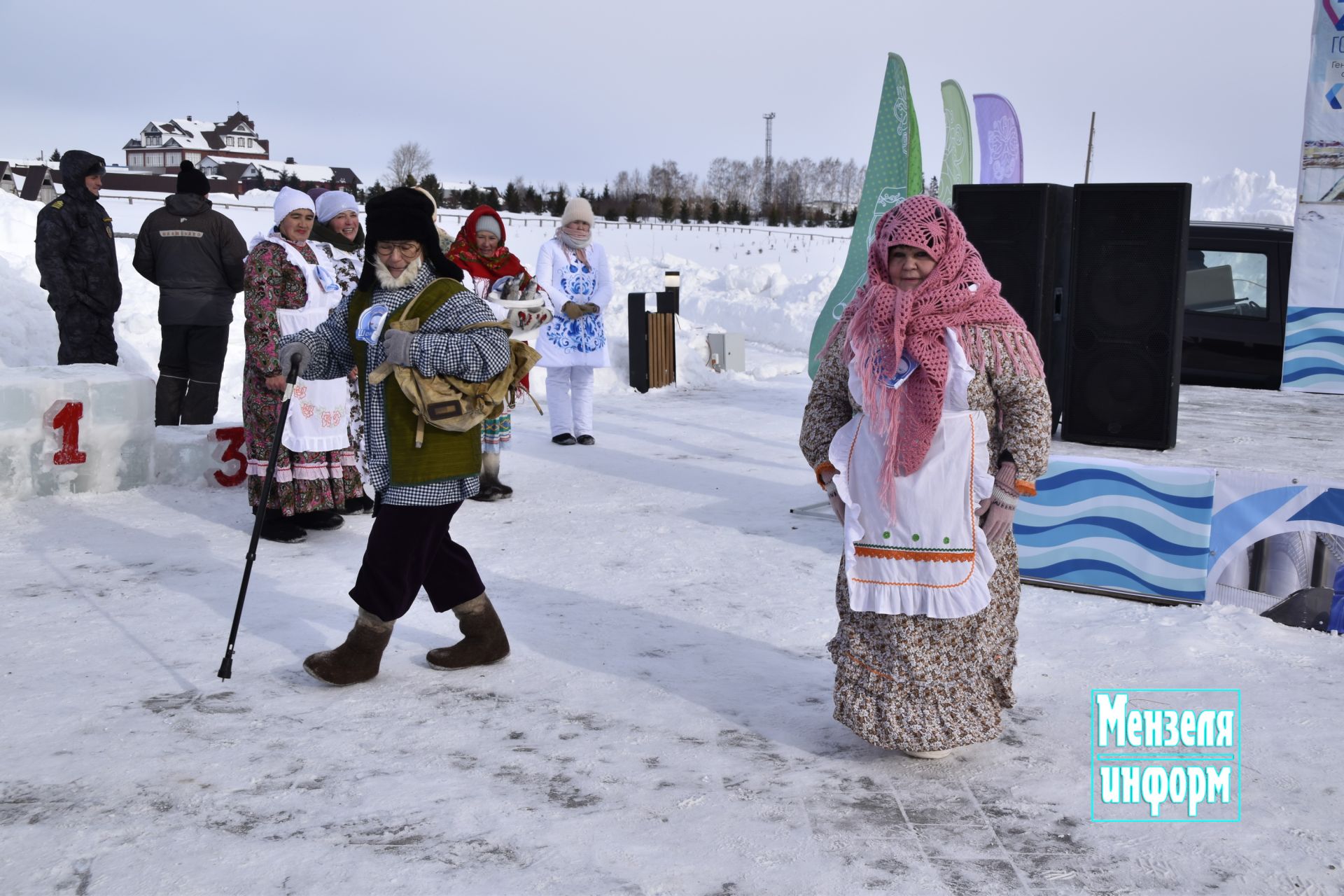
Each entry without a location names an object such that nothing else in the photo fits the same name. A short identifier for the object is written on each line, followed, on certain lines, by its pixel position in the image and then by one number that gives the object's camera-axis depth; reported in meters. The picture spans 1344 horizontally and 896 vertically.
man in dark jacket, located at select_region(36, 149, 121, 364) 7.48
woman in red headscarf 6.32
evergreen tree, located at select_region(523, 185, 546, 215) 39.69
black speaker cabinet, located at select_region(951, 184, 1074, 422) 6.23
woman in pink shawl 2.89
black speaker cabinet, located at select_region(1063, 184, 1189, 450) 5.98
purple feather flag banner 9.36
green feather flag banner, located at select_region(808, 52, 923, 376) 6.27
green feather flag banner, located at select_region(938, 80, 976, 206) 8.19
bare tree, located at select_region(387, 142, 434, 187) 55.25
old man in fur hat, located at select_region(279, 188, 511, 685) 3.51
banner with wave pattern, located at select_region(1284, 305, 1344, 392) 8.16
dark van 8.16
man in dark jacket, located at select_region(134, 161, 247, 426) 7.09
